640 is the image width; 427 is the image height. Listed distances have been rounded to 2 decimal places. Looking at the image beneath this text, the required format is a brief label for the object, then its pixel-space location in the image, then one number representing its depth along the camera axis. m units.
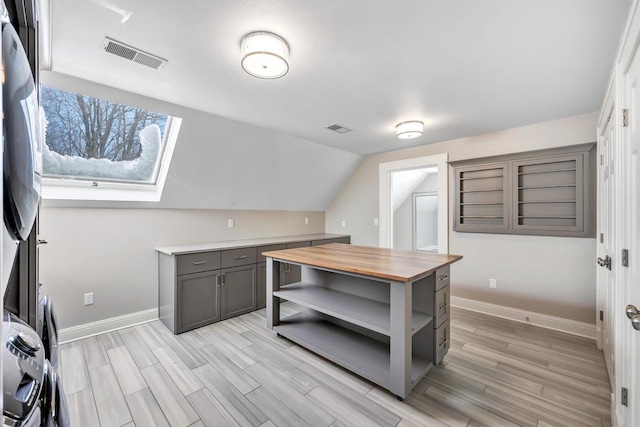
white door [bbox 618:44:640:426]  1.21
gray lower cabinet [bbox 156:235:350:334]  2.92
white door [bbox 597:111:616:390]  1.99
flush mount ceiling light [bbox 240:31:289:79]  1.58
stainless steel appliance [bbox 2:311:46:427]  0.68
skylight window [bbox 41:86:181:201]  2.47
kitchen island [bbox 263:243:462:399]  1.90
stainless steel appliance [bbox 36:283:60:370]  1.41
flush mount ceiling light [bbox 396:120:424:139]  2.92
